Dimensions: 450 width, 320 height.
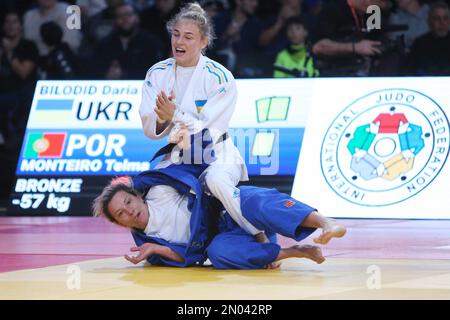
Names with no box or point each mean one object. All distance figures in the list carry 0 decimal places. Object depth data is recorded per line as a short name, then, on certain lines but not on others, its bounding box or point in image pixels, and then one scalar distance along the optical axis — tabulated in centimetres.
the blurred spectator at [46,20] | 1374
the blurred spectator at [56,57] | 1292
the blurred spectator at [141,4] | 1438
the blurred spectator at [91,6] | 1413
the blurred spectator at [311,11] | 1229
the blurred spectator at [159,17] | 1361
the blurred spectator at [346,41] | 1071
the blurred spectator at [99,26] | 1385
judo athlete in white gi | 665
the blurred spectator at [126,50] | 1280
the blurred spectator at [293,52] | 1195
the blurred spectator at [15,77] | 1268
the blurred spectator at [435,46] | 1121
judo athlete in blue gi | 608
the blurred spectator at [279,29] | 1272
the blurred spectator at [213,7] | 1319
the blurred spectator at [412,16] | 1196
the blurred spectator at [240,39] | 1233
